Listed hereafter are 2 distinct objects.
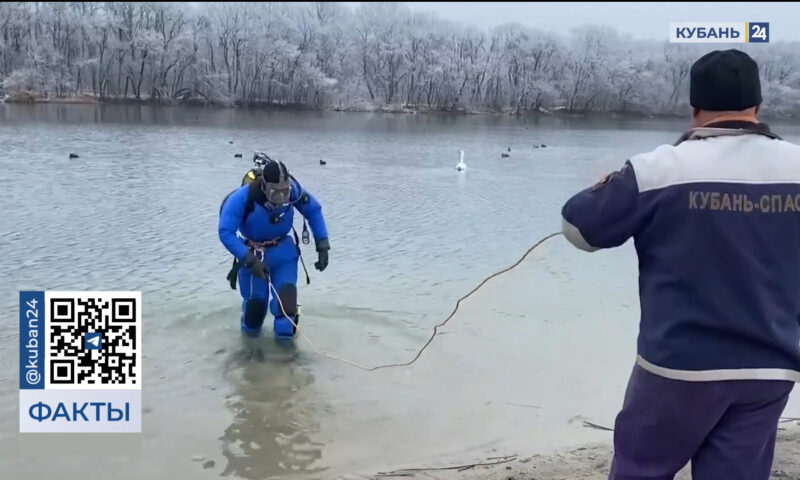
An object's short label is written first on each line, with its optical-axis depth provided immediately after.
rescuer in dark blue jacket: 2.04
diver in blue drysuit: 5.46
